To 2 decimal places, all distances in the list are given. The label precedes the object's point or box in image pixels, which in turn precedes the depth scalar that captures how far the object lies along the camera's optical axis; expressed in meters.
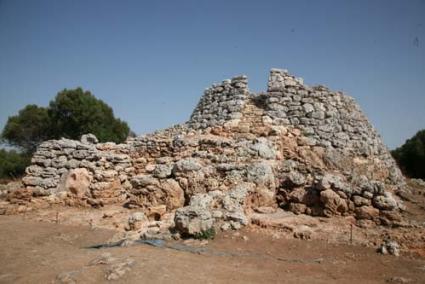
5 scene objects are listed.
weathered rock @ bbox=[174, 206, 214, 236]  6.34
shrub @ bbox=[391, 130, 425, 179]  21.54
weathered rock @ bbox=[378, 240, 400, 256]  5.70
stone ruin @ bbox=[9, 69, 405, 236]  7.59
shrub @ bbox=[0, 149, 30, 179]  21.52
